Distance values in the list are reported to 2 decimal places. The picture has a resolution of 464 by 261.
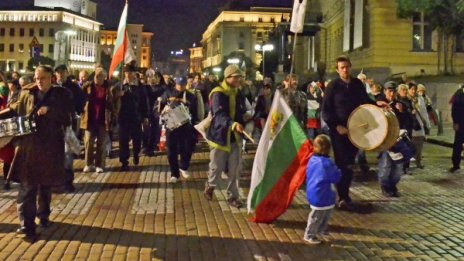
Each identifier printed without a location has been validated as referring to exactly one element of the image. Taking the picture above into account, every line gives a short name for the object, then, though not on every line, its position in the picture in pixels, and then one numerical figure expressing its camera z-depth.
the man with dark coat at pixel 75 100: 10.44
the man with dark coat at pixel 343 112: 9.18
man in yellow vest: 9.14
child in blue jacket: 7.28
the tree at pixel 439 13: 25.69
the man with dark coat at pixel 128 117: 13.09
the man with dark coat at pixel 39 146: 7.43
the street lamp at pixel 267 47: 38.11
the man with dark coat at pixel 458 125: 12.99
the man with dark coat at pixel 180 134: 11.48
